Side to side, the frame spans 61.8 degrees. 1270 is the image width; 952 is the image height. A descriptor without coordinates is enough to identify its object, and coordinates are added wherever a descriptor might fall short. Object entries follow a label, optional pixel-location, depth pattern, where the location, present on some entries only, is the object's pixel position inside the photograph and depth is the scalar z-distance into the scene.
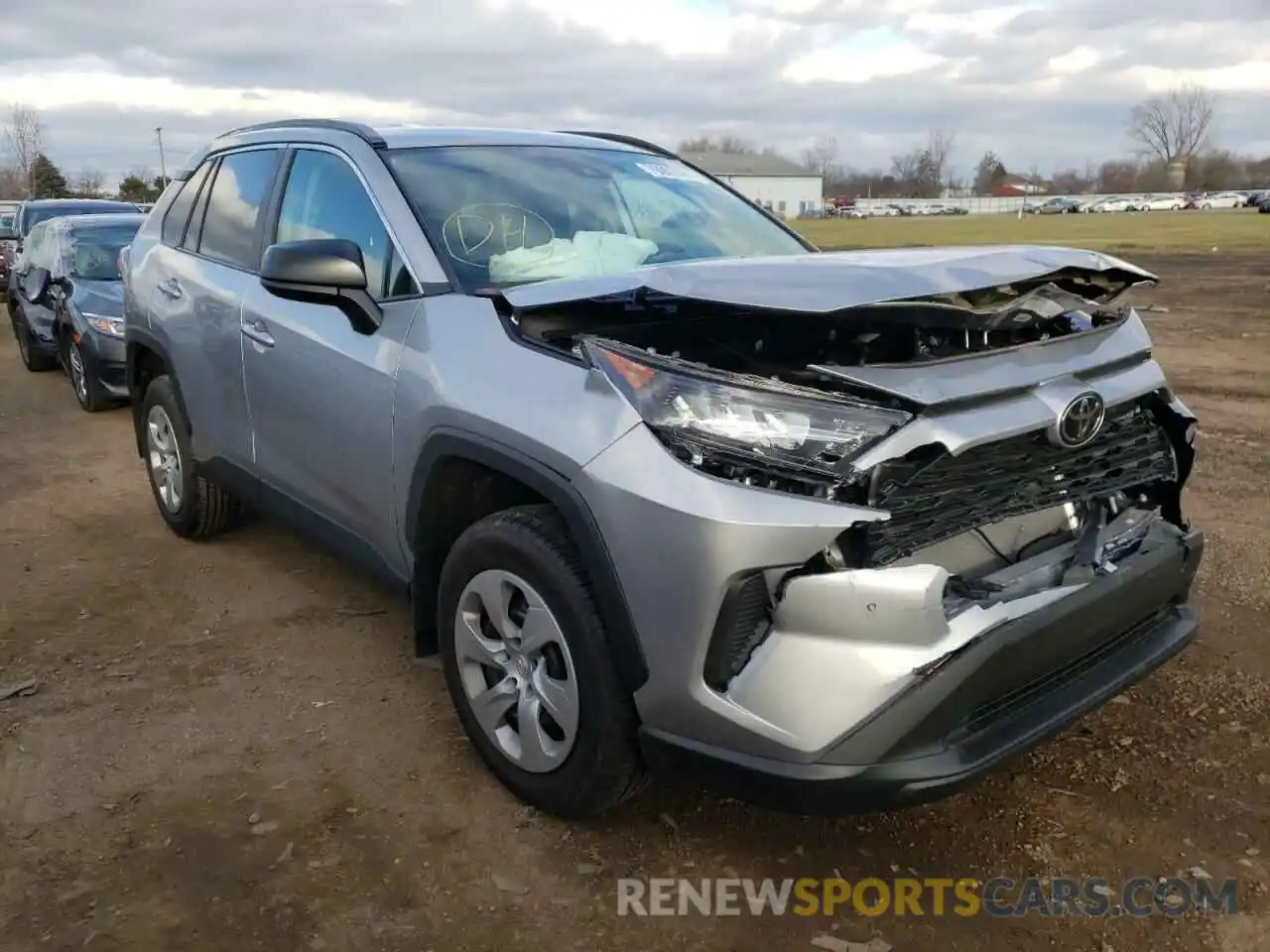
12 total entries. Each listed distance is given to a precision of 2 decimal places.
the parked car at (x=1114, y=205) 78.87
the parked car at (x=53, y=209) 14.18
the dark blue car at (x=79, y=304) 8.43
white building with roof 102.44
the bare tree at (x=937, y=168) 119.75
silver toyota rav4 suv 2.25
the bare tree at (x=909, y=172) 119.81
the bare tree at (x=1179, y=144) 109.62
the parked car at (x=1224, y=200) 77.44
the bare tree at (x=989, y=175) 120.19
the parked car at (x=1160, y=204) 77.38
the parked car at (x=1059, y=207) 81.12
